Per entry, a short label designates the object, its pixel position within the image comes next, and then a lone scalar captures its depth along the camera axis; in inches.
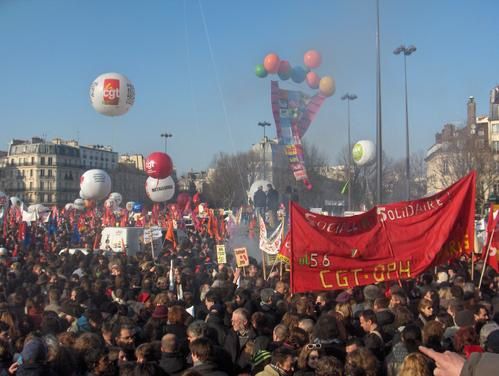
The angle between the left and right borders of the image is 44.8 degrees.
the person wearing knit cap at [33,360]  186.0
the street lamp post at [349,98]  1860.1
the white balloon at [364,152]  1585.9
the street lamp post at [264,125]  2817.9
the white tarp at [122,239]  828.6
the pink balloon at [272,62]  1395.2
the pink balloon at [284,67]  1401.3
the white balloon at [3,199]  1227.2
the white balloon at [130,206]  1874.6
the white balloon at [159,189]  1157.2
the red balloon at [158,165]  1023.6
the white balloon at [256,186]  1664.6
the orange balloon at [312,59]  1338.6
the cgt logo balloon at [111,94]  898.7
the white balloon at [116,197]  2004.2
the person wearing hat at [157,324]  258.1
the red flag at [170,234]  739.4
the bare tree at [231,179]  2933.1
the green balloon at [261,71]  1424.7
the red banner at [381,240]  340.8
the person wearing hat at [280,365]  187.8
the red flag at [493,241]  419.2
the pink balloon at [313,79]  1408.7
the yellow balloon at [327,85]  1414.9
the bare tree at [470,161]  1907.0
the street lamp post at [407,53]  1208.2
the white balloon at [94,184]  1242.6
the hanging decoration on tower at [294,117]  1685.5
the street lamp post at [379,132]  727.1
